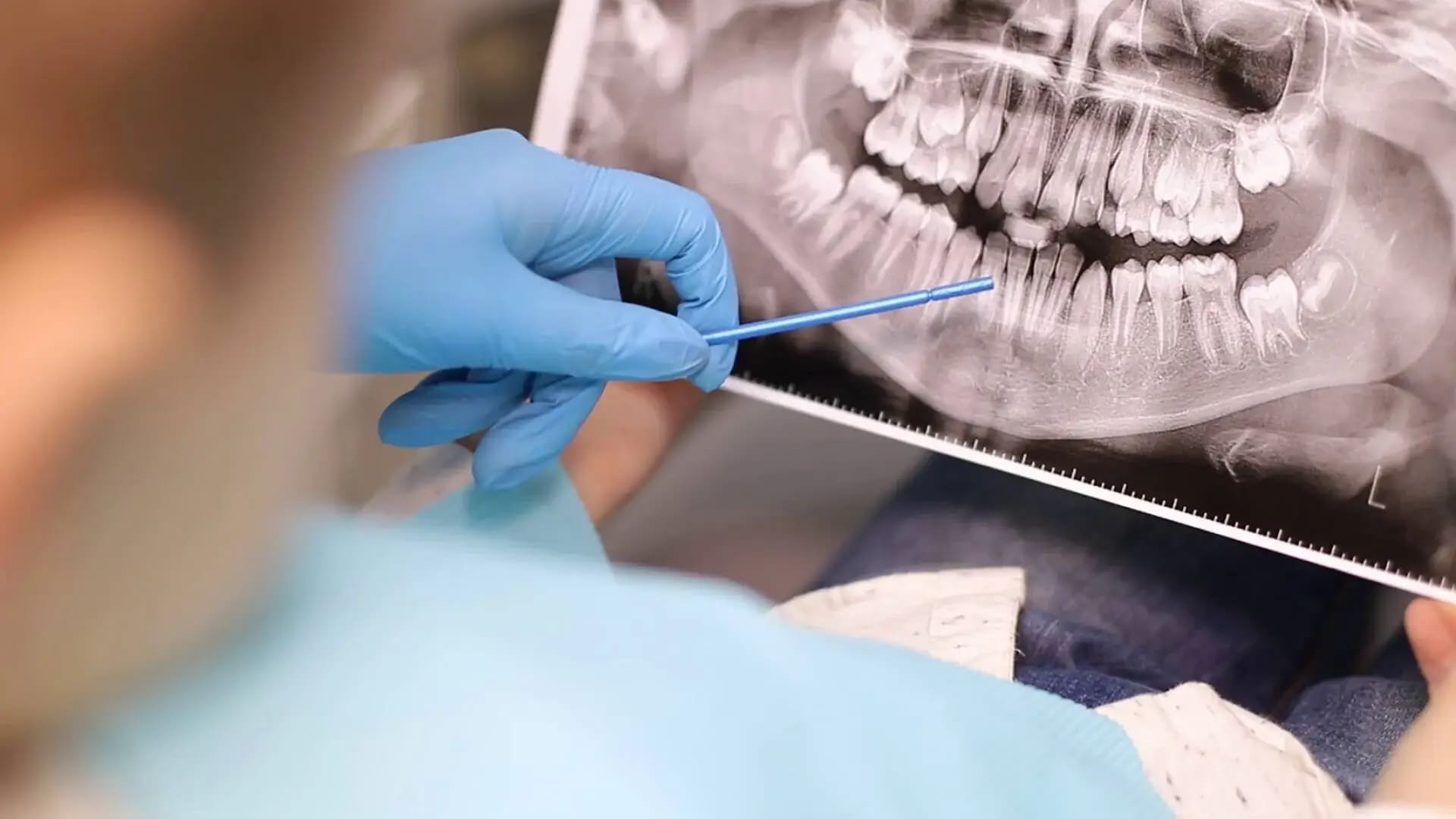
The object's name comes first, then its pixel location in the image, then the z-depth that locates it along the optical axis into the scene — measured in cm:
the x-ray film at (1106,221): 59
